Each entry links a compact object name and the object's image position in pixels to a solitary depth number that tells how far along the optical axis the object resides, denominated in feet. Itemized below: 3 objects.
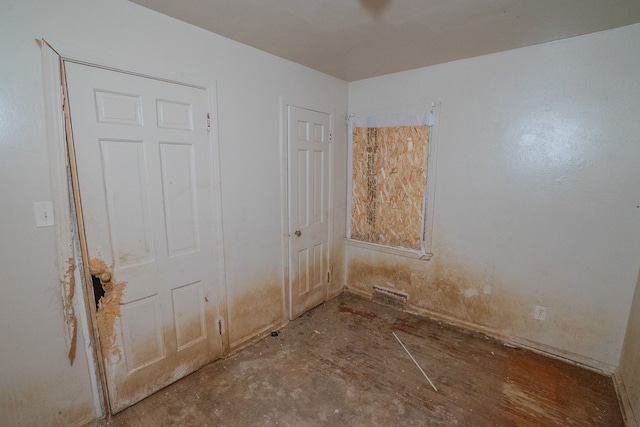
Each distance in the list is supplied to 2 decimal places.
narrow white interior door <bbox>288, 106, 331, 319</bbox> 9.00
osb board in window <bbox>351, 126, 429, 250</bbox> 9.53
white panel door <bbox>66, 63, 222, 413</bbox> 5.28
